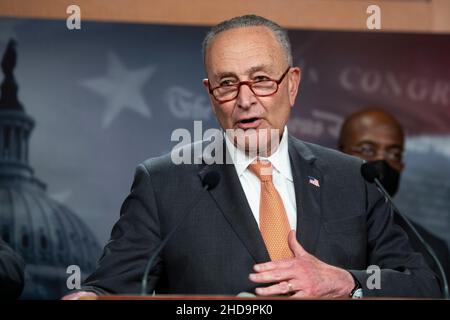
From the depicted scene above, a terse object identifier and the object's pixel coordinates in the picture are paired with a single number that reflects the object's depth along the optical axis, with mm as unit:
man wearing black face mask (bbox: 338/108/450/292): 4227
